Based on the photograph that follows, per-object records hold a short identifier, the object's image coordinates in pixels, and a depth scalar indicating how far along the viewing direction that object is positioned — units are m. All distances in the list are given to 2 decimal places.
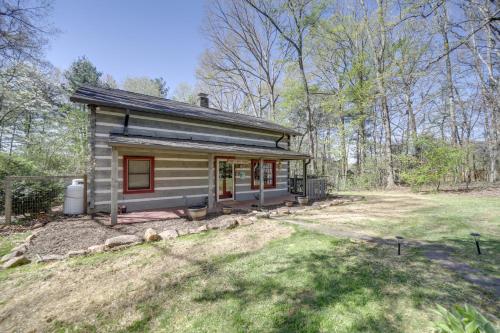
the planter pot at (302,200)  10.40
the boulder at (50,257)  4.27
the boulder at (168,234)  5.56
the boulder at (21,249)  4.53
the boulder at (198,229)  5.99
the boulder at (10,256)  4.24
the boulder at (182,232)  5.79
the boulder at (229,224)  6.46
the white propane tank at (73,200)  7.41
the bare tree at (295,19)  15.96
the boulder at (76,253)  4.48
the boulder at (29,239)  5.07
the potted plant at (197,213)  7.19
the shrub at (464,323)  2.02
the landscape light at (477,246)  4.42
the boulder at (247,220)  6.92
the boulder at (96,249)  4.67
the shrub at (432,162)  14.11
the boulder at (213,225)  6.32
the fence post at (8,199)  6.34
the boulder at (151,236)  5.32
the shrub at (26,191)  6.89
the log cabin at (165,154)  7.62
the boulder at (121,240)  4.89
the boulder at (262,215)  7.70
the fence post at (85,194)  7.49
